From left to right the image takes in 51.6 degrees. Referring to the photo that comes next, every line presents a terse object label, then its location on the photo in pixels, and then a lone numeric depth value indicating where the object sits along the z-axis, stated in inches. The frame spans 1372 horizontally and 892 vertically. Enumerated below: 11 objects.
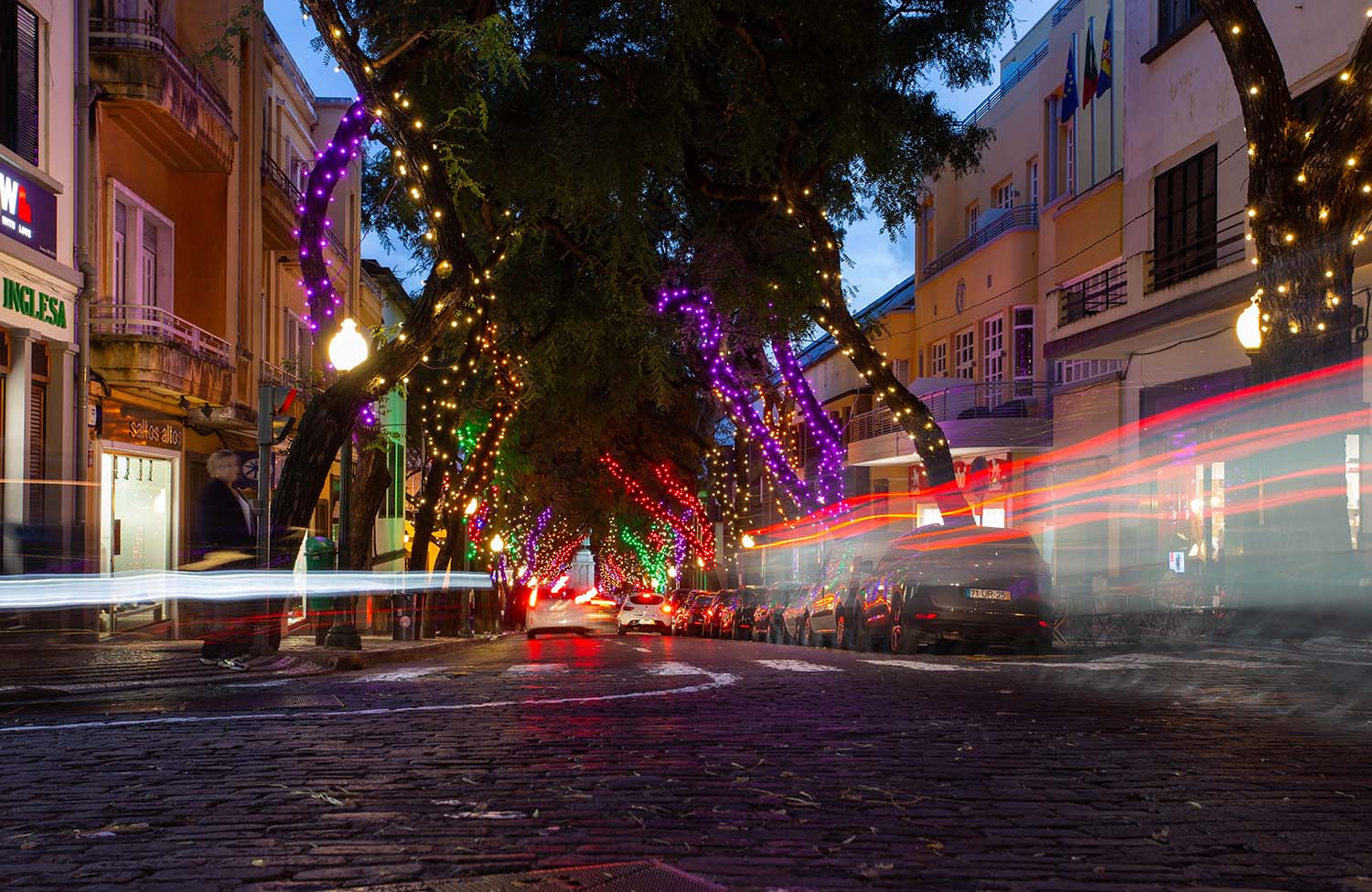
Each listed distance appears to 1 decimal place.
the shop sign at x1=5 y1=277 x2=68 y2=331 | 685.9
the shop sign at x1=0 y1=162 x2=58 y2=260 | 679.1
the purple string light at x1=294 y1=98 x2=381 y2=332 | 647.8
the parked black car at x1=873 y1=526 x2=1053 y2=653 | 663.8
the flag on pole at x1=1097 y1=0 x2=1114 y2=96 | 1128.8
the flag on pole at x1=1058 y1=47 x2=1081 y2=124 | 1218.6
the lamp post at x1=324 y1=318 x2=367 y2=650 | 634.8
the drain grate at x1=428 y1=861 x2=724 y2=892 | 159.6
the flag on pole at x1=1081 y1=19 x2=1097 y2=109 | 1163.8
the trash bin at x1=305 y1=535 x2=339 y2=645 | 753.0
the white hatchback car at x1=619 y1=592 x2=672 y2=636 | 1787.6
